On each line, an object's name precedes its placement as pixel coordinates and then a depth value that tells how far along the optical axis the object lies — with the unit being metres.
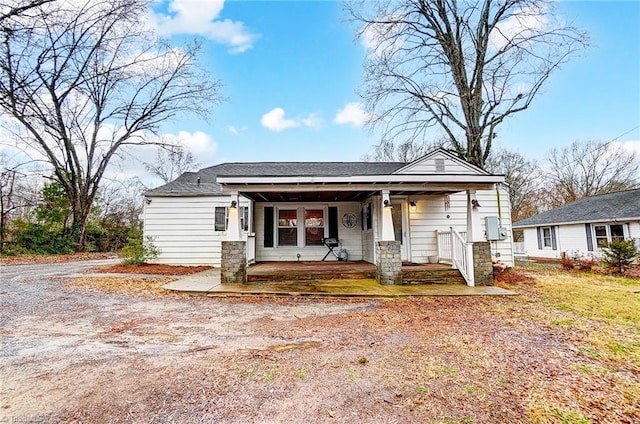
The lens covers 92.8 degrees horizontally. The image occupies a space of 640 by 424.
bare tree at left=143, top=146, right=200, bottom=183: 26.47
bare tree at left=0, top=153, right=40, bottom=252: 14.62
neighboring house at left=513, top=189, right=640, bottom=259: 13.95
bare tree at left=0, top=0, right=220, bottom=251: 14.54
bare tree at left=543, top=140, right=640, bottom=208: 22.84
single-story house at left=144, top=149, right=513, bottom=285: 9.22
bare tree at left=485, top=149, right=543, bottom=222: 25.38
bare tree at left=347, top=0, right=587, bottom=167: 11.03
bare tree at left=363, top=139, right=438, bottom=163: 24.62
